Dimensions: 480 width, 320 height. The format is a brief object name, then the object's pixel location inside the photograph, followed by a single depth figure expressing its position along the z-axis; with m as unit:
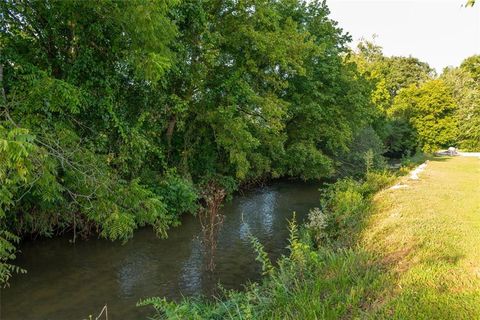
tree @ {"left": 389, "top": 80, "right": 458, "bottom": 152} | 42.81
